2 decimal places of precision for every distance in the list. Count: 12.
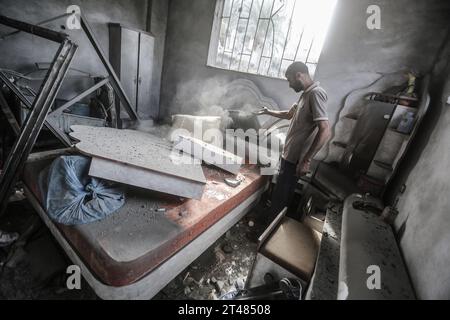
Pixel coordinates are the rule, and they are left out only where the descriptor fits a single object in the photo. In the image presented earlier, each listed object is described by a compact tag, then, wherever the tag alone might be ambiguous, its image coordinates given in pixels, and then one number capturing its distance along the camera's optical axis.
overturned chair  1.65
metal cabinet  4.49
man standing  2.28
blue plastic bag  1.47
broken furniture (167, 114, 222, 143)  3.37
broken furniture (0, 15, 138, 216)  1.82
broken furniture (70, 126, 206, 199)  1.64
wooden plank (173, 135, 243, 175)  2.51
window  3.74
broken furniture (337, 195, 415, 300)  1.14
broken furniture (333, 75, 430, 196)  2.60
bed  1.28
